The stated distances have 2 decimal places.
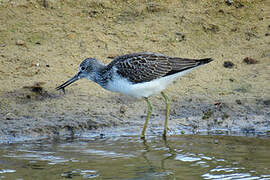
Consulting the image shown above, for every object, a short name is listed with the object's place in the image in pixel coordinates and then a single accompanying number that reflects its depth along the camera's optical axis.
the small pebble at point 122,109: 16.89
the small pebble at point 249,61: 19.28
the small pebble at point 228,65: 19.20
